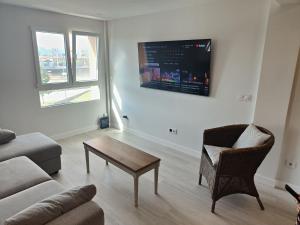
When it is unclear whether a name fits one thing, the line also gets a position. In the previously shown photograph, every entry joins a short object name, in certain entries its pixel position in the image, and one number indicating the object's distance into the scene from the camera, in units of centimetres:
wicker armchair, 202
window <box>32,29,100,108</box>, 375
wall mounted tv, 307
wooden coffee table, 224
